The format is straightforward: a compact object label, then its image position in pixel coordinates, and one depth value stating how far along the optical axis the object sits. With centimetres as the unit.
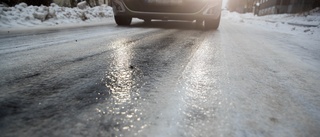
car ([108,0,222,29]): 423
